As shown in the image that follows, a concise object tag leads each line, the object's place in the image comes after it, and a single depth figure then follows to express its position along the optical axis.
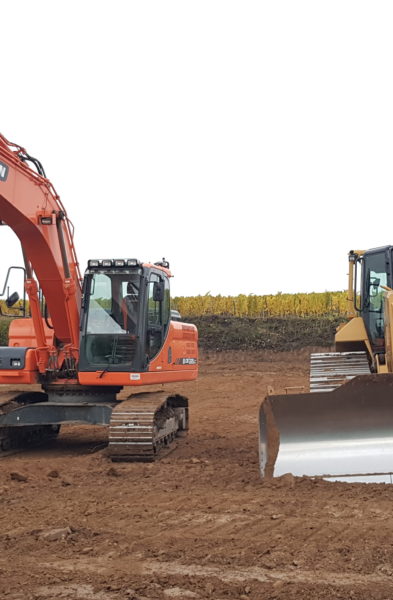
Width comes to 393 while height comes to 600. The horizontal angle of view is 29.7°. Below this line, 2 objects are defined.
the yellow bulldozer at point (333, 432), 7.25
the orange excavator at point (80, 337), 9.45
